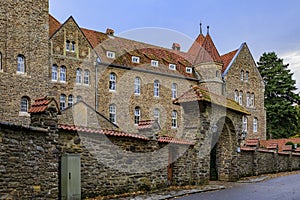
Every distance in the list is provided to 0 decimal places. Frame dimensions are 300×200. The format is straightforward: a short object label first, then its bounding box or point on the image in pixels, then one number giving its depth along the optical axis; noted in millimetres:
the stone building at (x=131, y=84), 17984
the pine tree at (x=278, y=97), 54656
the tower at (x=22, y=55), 27688
